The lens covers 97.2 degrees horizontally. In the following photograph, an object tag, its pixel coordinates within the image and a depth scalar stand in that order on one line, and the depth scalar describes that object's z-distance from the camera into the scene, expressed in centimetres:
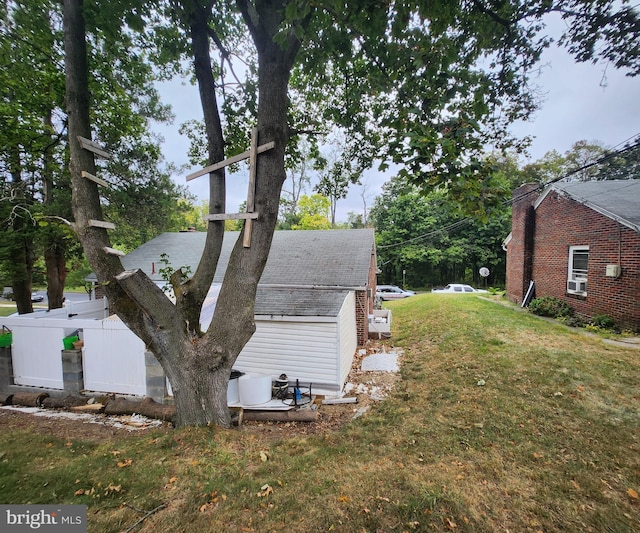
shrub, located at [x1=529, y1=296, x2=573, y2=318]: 998
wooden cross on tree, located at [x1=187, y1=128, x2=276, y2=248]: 387
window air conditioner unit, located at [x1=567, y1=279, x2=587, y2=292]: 965
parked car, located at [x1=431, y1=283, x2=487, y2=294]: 2359
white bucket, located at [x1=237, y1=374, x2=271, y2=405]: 636
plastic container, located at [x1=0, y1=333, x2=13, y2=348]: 670
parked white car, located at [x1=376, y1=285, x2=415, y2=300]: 2512
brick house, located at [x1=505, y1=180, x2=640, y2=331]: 802
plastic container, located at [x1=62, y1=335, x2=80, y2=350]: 645
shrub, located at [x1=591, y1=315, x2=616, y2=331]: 834
